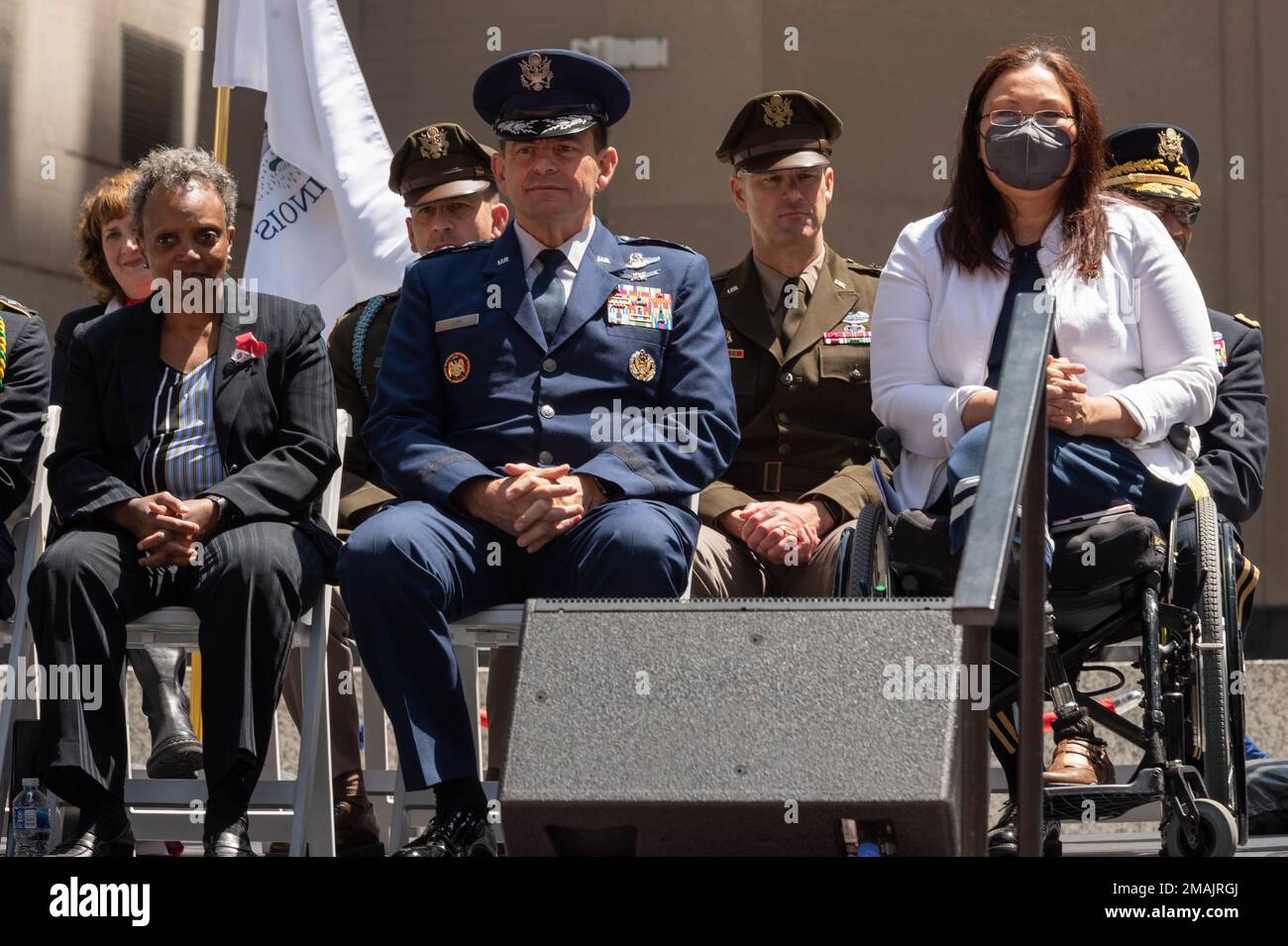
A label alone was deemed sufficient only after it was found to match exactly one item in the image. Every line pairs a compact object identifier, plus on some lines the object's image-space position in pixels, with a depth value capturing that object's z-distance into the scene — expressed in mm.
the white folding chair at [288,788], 8945
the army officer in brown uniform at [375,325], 11117
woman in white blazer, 8742
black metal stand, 6016
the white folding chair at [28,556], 9289
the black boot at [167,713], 11125
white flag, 14508
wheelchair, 8156
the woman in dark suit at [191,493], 8492
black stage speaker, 5969
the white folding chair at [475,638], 8859
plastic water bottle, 8750
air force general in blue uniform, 8453
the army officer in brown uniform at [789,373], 9891
